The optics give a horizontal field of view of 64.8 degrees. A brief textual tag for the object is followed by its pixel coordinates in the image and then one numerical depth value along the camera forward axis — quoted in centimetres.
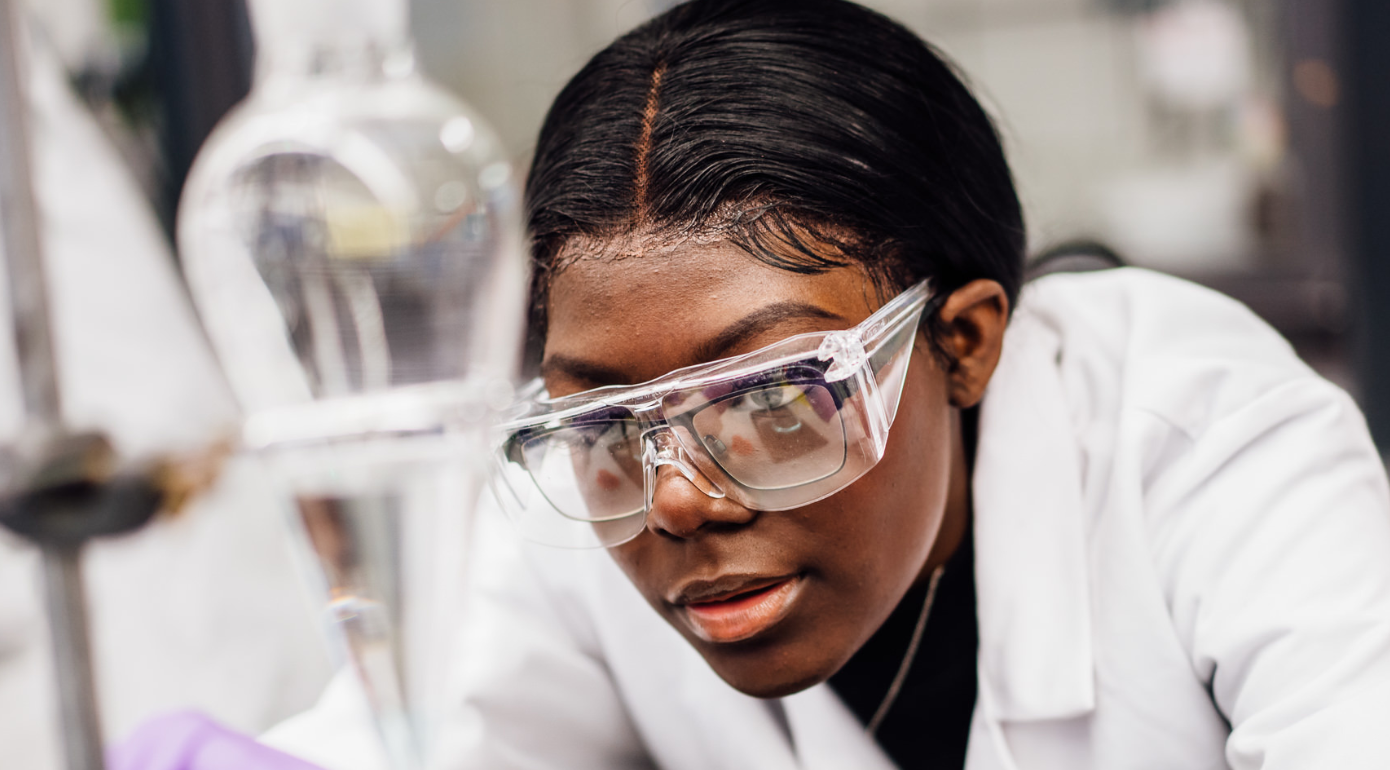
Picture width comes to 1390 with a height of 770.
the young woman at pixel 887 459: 78
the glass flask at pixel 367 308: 105
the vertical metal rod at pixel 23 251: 43
